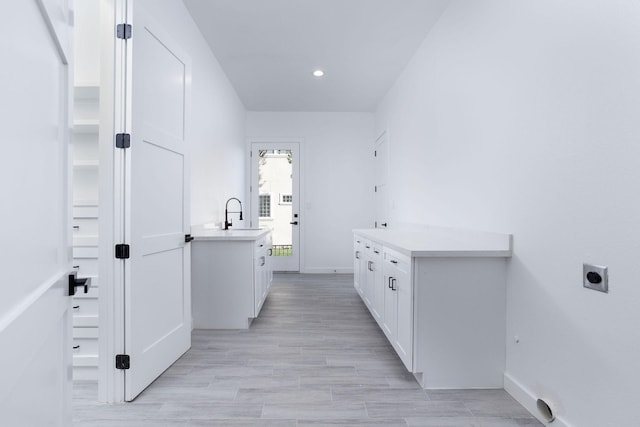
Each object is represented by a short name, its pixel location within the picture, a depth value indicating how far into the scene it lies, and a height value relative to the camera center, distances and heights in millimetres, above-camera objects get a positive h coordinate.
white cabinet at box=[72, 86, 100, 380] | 2137 -84
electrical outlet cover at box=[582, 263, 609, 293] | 1366 -249
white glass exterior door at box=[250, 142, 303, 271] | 5895 +281
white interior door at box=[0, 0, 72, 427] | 688 -9
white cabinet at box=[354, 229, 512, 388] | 2004 -576
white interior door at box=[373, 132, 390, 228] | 5074 +494
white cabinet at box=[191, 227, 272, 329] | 3105 -620
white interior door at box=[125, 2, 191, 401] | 1930 +29
